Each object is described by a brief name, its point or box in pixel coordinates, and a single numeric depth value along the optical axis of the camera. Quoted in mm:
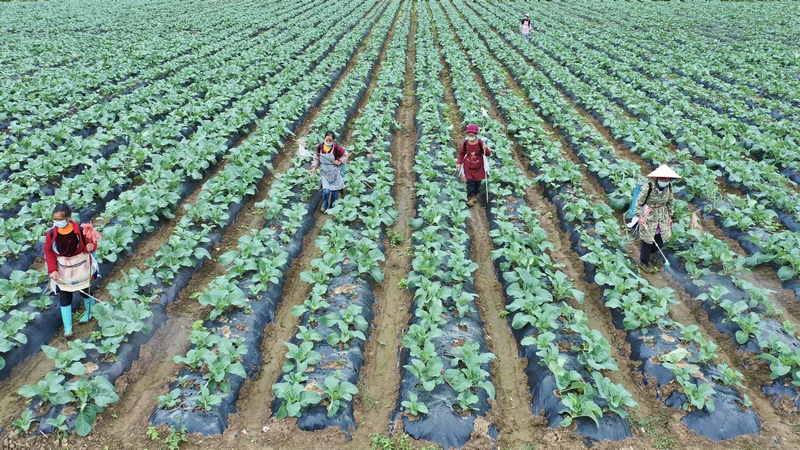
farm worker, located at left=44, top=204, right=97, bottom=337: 4809
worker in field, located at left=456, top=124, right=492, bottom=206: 8328
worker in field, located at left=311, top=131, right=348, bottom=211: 7883
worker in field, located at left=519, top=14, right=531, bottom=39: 28078
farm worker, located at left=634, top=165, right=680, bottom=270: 6398
